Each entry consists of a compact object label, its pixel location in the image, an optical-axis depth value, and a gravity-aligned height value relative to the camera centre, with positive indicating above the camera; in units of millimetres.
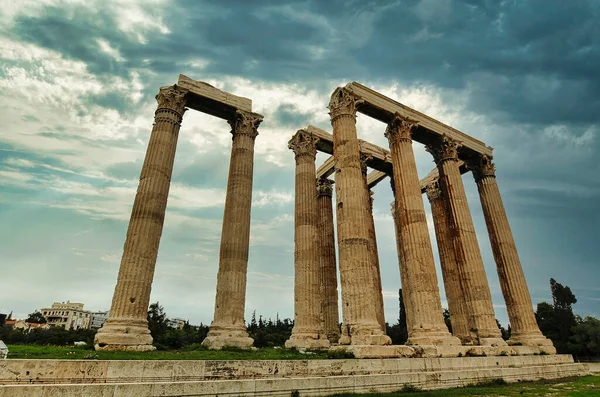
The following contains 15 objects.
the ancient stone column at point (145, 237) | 15867 +5541
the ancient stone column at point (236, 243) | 19125 +6097
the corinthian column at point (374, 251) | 27500 +7718
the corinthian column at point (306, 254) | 22219 +6270
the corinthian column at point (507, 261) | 24352 +6129
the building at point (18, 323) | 105888 +8474
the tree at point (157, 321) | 48838 +4392
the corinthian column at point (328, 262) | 26844 +6567
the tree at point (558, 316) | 54250 +4898
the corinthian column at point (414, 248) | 19203 +5685
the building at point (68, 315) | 127625 +13151
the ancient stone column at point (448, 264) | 26141 +6327
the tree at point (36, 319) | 110019 +9661
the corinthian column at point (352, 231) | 17625 +6227
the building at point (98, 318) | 166000 +15394
